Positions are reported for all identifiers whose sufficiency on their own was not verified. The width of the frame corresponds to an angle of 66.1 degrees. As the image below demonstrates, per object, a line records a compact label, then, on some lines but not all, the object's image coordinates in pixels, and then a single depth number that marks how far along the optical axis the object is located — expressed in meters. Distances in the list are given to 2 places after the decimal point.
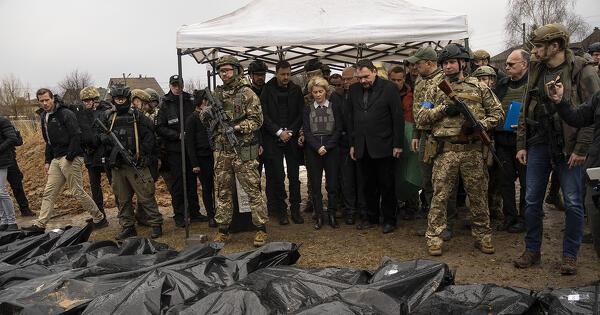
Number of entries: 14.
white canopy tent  4.86
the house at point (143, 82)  57.75
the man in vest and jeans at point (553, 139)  3.54
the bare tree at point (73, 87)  38.17
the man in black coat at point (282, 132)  5.89
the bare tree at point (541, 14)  34.97
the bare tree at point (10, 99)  36.32
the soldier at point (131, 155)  5.65
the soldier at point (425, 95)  4.65
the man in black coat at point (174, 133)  6.03
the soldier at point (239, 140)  5.11
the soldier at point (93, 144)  6.35
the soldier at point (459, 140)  4.32
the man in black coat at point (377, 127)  5.26
